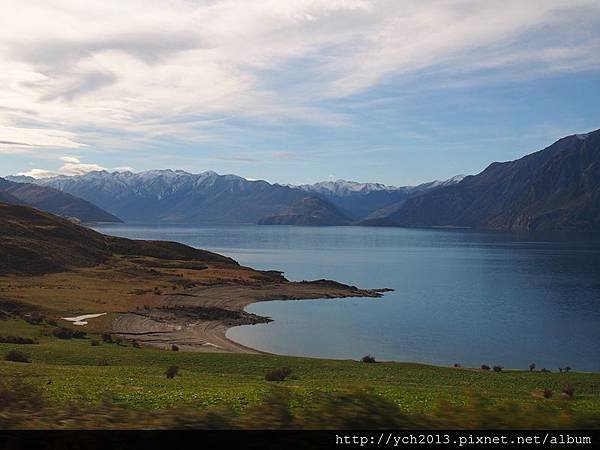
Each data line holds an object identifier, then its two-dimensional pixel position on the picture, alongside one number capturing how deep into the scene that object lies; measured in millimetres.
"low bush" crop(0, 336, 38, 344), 39531
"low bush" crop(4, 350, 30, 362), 30233
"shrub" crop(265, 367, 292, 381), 27781
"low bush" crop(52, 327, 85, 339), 47375
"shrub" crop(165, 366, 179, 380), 25938
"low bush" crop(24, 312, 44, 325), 52931
